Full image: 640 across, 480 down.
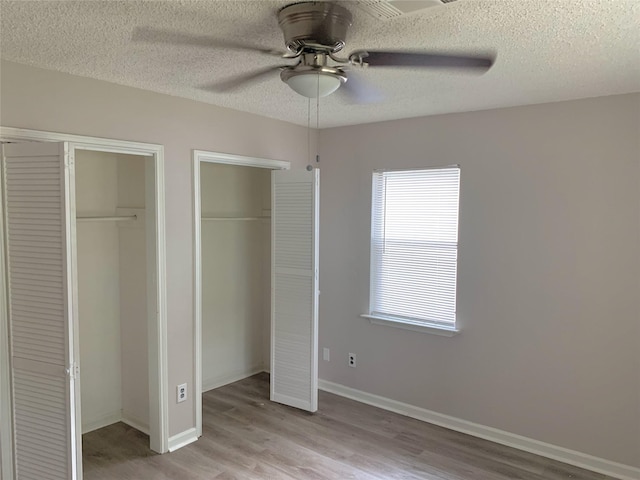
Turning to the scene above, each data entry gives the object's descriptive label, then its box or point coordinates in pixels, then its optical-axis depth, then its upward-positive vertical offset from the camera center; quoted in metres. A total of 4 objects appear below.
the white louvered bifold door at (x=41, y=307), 2.36 -0.50
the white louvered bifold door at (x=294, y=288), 3.87 -0.63
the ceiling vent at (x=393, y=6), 1.57 +0.75
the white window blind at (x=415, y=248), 3.70 -0.26
